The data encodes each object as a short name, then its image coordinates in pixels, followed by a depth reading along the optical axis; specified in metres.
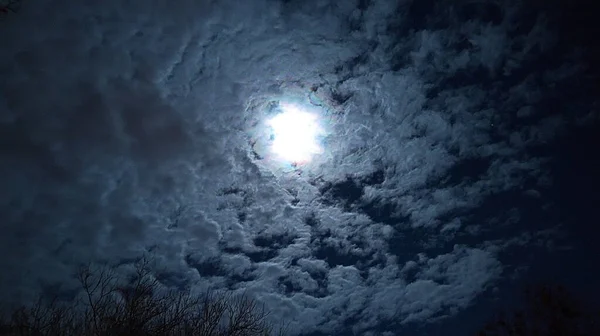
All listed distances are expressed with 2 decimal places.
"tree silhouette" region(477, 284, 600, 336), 12.68
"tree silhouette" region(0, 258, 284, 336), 10.45
